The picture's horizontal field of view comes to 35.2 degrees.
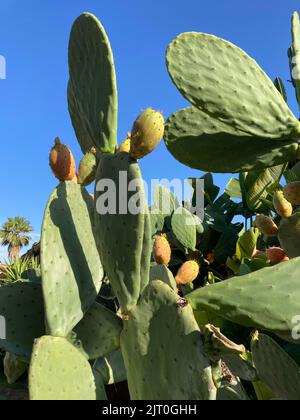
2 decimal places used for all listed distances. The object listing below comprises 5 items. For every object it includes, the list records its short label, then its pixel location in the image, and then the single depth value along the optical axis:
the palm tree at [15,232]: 17.45
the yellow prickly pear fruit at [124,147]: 1.47
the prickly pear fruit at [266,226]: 2.05
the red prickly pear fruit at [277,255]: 1.88
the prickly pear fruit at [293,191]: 1.70
